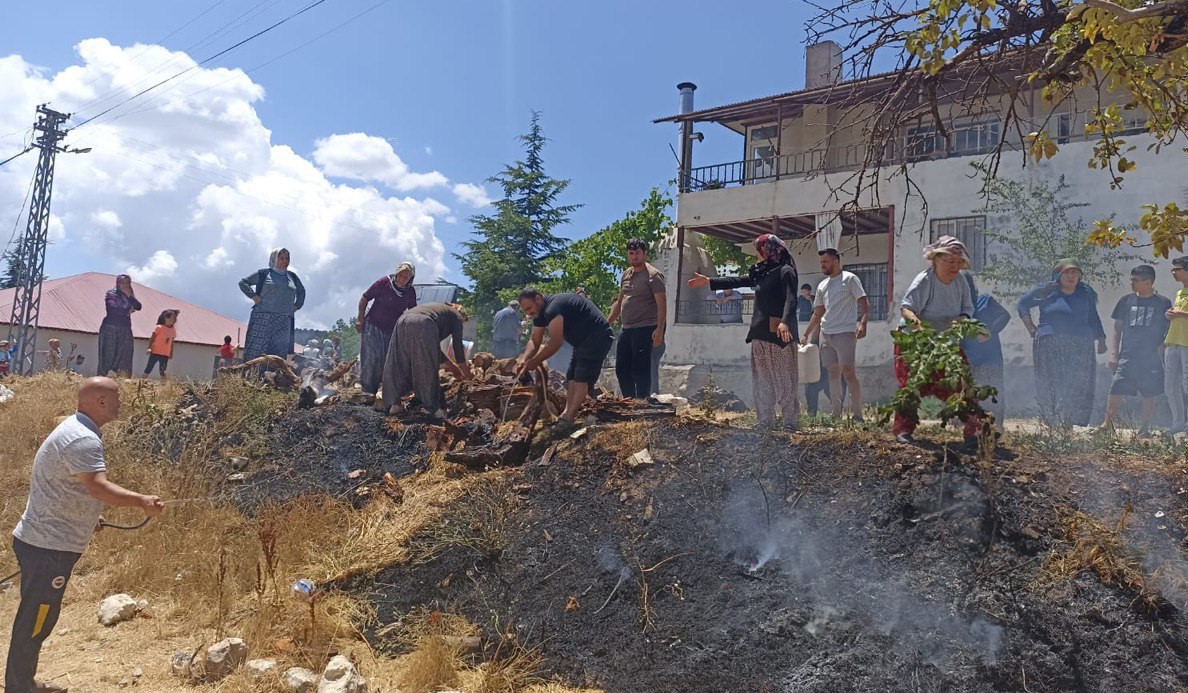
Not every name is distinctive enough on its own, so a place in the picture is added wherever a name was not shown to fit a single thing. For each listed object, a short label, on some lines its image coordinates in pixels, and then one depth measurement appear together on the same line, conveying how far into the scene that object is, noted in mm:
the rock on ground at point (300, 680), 3943
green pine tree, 29906
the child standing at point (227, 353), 14711
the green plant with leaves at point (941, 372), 4609
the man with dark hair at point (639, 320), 7344
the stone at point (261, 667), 4072
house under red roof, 27562
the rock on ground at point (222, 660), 4211
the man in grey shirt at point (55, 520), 3965
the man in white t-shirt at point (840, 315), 6605
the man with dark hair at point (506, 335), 11562
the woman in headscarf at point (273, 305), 9539
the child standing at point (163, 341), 11336
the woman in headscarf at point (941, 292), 5367
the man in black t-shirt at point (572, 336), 6590
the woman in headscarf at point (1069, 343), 6598
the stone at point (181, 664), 4254
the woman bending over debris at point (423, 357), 7562
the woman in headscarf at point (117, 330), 10773
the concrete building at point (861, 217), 12680
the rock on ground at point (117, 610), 5042
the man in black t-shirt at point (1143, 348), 6949
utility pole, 19000
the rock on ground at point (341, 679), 3795
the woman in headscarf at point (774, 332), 5789
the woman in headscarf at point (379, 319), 8453
